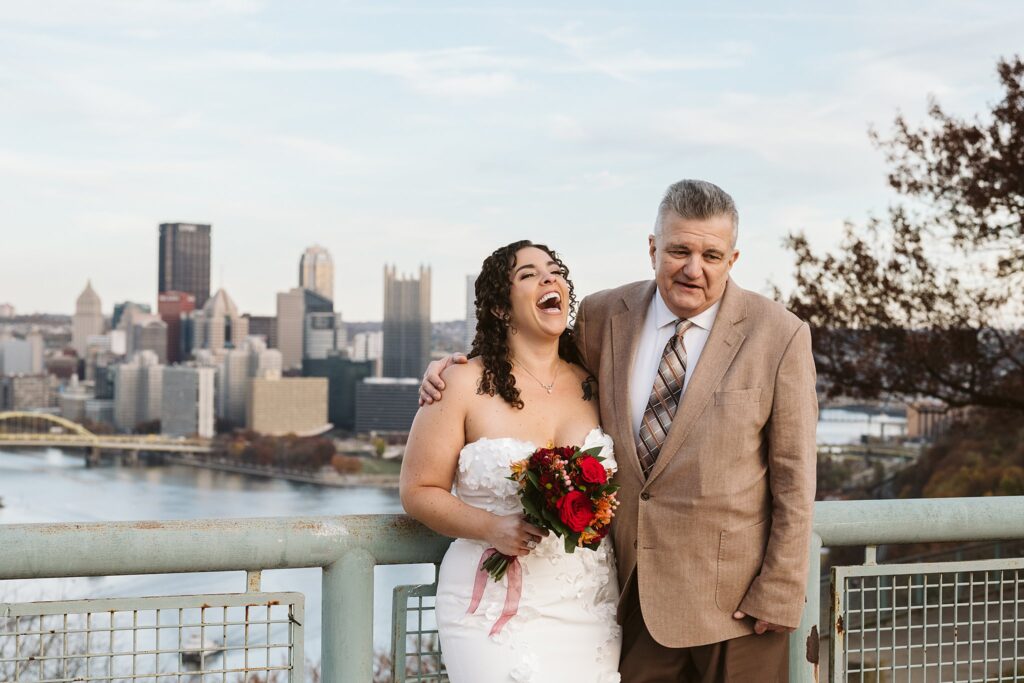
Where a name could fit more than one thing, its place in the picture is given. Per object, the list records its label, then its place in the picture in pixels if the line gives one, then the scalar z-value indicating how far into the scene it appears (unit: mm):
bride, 2529
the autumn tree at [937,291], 10586
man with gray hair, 2477
